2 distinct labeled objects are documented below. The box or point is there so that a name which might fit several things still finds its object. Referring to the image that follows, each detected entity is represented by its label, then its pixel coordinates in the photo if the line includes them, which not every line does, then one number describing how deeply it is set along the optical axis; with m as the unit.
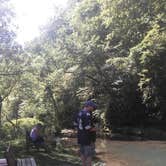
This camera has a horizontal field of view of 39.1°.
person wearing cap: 5.14
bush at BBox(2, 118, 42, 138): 15.34
